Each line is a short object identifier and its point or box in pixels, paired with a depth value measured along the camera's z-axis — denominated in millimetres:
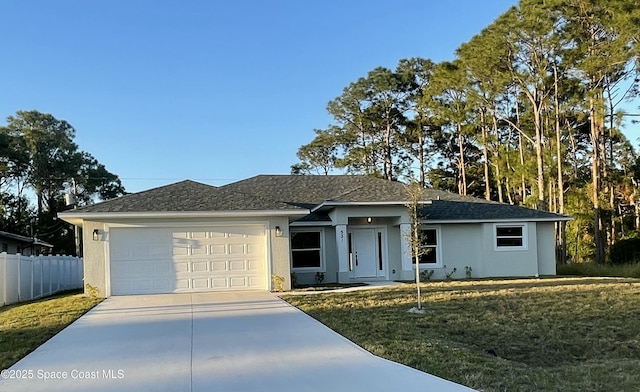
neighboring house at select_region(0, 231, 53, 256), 29136
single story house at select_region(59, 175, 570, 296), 15742
